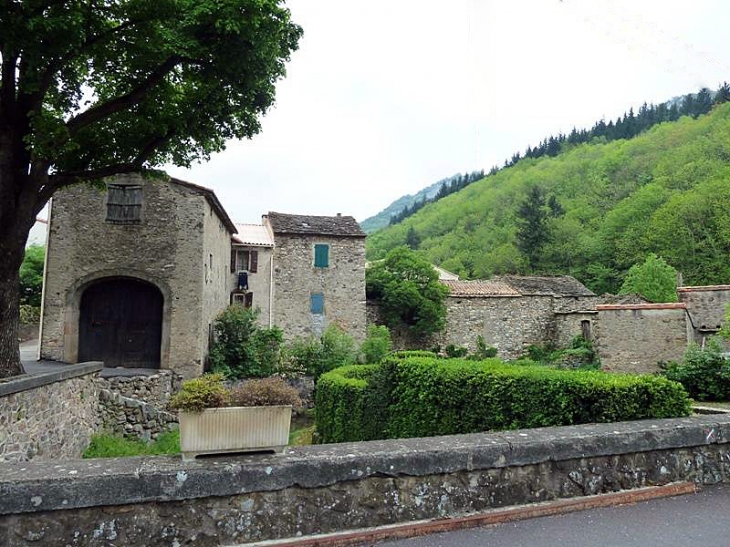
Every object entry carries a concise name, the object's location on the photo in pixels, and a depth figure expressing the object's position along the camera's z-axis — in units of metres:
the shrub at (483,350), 28.05
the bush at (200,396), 3.30
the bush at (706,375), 9.09
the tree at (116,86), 8.17
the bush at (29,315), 24.68
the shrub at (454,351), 27.12
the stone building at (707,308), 16.66
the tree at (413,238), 64.31
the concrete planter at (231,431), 3.18
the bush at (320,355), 21.27
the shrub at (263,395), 3.46
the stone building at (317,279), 25.11
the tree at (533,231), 50.16
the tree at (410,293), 27.00
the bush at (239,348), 17.47
